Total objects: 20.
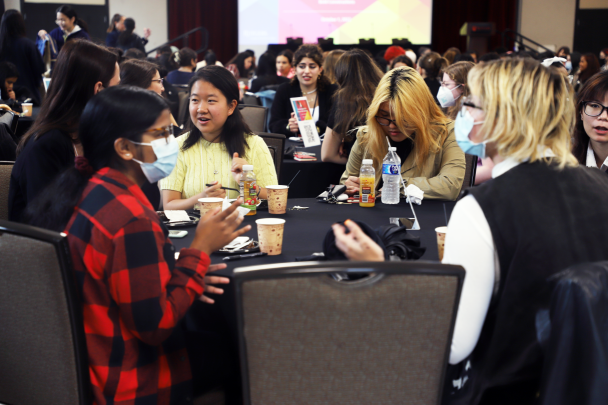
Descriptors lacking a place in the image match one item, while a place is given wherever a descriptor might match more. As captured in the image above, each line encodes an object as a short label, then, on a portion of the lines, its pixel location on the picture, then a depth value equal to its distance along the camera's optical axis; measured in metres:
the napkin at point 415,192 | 2.35
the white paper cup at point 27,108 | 4.75
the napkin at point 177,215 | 2.10
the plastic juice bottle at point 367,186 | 2.32
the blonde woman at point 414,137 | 2.48
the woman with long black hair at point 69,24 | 6.87
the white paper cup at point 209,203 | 2.05
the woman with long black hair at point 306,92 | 4.62
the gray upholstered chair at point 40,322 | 1.17
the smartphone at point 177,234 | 1.91
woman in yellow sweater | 2.55
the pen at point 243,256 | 1.65
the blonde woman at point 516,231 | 1.16
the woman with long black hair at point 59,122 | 1.93
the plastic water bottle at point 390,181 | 2.38
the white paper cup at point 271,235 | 1.70
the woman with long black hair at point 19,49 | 6.28
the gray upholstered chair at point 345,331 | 1.00
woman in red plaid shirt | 1.23
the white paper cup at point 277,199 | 2.20
